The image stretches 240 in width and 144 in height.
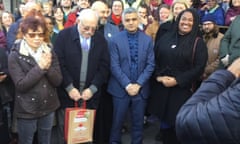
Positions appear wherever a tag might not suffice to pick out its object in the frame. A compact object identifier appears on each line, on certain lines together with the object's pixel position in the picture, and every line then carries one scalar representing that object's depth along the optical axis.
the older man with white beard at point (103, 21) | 4.62
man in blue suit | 4.12
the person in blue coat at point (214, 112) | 1.37
